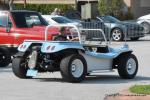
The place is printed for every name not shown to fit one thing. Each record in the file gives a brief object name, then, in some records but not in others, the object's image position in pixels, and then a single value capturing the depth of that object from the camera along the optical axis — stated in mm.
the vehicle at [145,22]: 38656
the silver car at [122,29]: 32219
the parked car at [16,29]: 19828
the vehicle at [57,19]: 29016
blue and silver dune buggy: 14539
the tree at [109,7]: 45125
